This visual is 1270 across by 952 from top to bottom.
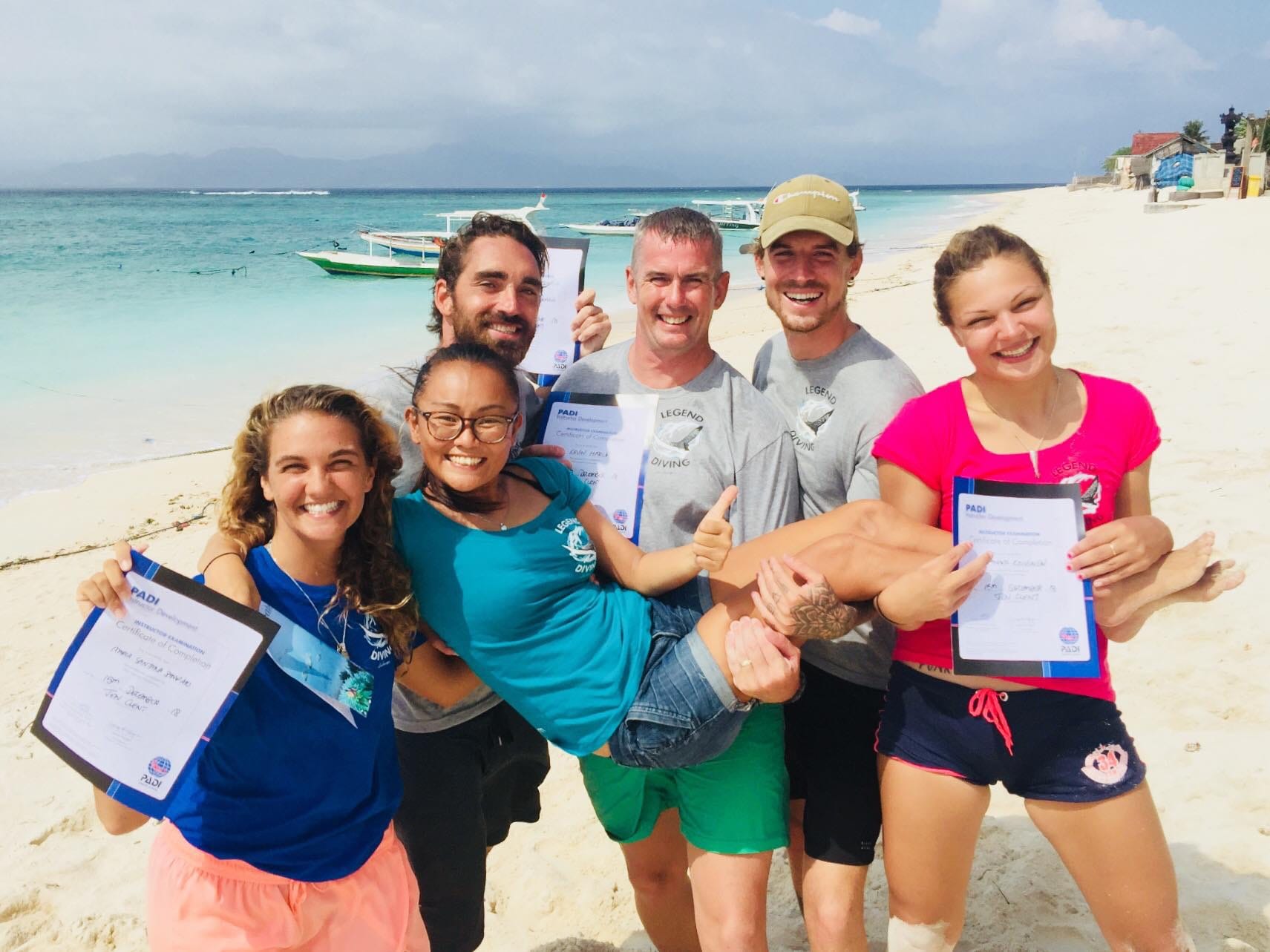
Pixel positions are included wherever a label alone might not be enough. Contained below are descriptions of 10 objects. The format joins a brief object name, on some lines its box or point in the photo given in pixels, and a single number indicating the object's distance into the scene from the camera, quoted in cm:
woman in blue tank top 224
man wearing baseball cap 278
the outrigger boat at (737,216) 4833
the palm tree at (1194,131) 6612
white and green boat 2827
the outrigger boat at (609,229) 4266
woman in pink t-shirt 232
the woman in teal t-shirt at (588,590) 247
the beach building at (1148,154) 5112
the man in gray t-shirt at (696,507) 271
